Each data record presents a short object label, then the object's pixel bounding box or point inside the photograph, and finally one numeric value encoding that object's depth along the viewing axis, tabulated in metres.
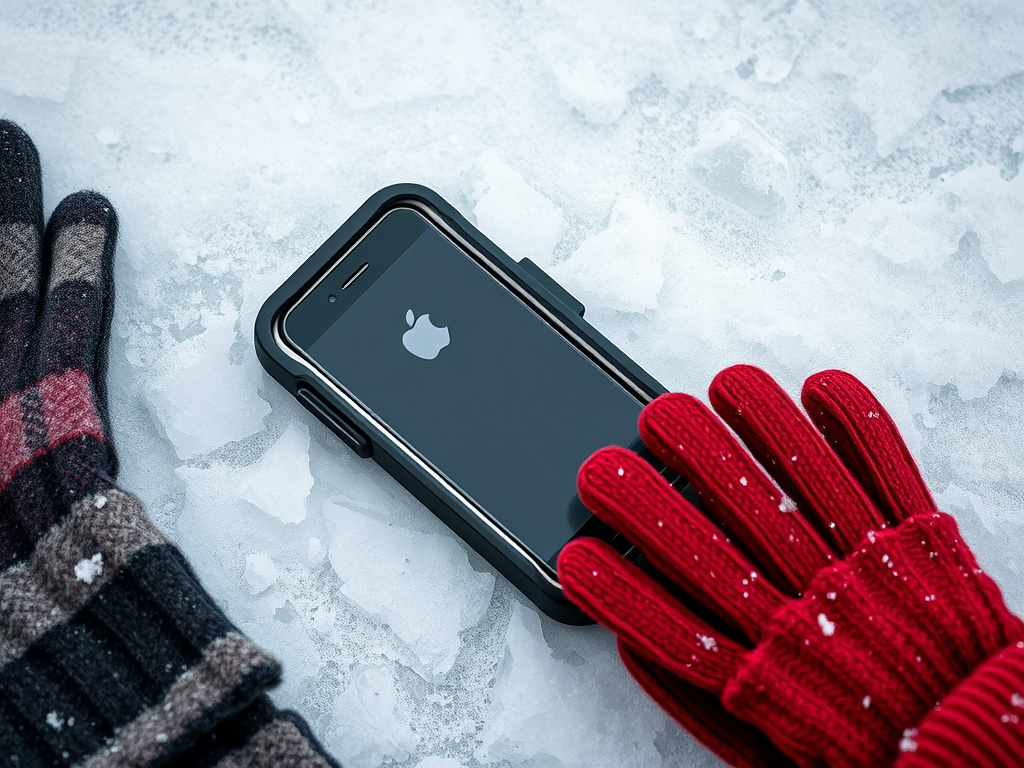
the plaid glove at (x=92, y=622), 0.57
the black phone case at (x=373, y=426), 0.62
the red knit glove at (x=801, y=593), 0.51
